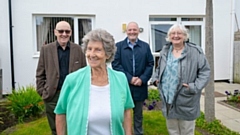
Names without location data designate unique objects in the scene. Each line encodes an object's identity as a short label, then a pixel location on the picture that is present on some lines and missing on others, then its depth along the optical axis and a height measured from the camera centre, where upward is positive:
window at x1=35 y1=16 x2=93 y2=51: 7.07 +0.73
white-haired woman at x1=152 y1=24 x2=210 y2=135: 2.70 -0.29
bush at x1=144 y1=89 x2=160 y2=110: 5.41 -1.07
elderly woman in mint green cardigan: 1.68 -0.29
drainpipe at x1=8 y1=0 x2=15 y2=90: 6.49 +0.42
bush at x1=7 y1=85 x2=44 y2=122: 4.61 -0.92
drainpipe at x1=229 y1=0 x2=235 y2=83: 8.05 +0.44
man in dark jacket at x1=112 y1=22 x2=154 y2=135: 3.28 -0.12
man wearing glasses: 2.97 -0.11
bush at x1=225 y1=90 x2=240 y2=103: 5.73 -1.03
